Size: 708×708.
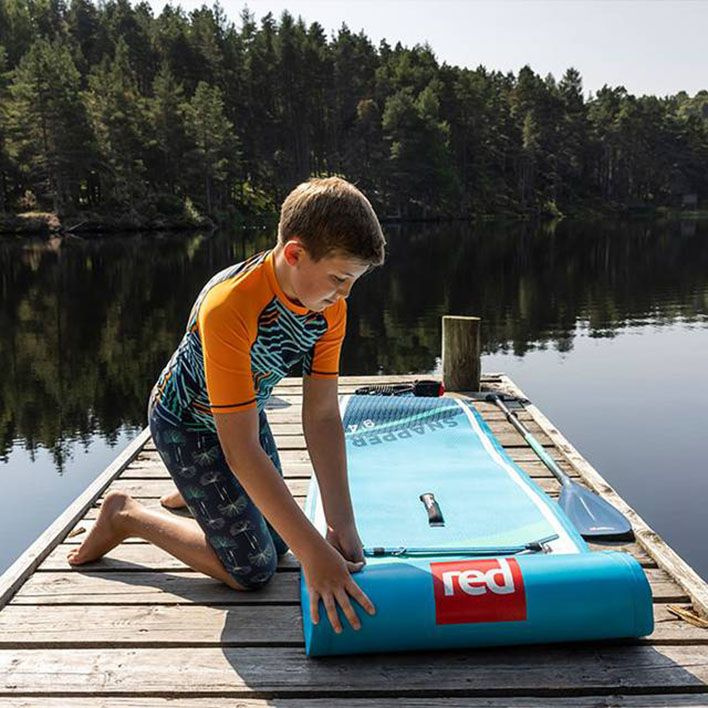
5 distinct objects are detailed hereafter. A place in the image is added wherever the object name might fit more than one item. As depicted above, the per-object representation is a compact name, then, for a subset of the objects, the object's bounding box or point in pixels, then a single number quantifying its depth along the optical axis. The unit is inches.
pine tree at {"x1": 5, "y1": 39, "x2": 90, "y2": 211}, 2055.9
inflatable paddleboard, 115.6
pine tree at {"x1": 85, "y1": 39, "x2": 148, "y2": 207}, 2197.3
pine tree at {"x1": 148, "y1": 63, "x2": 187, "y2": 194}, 2384.4
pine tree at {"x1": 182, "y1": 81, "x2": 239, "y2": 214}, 2415.1
